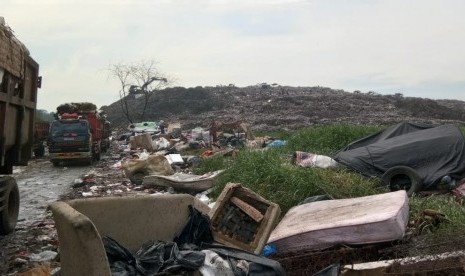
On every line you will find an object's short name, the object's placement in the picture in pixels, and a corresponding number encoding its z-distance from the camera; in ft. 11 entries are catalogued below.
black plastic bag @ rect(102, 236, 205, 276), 12.89
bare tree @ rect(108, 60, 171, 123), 151.02
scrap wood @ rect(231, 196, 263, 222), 17.48
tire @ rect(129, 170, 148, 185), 40.81
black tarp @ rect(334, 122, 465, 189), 28.53
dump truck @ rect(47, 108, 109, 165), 62.03
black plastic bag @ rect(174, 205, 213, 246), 15.62
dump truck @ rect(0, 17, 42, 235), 20.99
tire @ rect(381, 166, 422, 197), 27.71
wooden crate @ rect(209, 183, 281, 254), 16.56
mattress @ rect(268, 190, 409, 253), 15.35
